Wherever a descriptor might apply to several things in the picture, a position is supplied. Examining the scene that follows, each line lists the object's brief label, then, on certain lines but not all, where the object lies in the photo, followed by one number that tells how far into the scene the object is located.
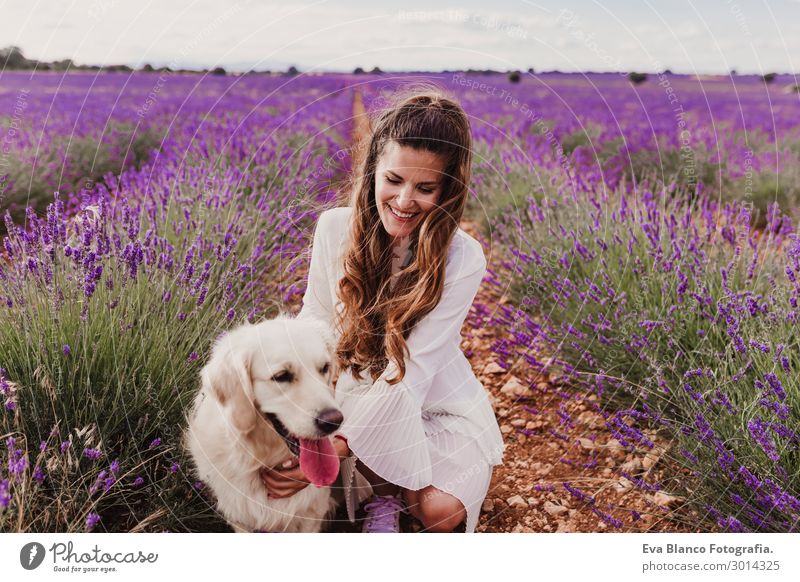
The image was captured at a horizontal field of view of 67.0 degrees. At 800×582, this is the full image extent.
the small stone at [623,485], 2.39
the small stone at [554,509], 2.37
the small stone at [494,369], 3.17
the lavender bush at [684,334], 2.11
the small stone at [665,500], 2.29
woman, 2.14
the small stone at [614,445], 2.51
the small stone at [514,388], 3.05
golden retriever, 1.88
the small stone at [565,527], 2.32
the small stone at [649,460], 2.41
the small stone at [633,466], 2.42
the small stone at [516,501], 2.46
